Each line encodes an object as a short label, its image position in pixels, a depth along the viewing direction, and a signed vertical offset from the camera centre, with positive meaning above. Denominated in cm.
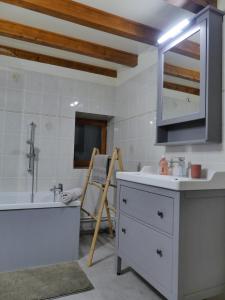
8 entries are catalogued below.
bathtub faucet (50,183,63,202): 260 -40
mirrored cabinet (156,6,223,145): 169 +63
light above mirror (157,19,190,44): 191 +113
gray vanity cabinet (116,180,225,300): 140 -54
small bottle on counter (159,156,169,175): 206 -7
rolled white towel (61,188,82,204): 227 -39
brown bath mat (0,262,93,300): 170 -102
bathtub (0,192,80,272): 205 -74
